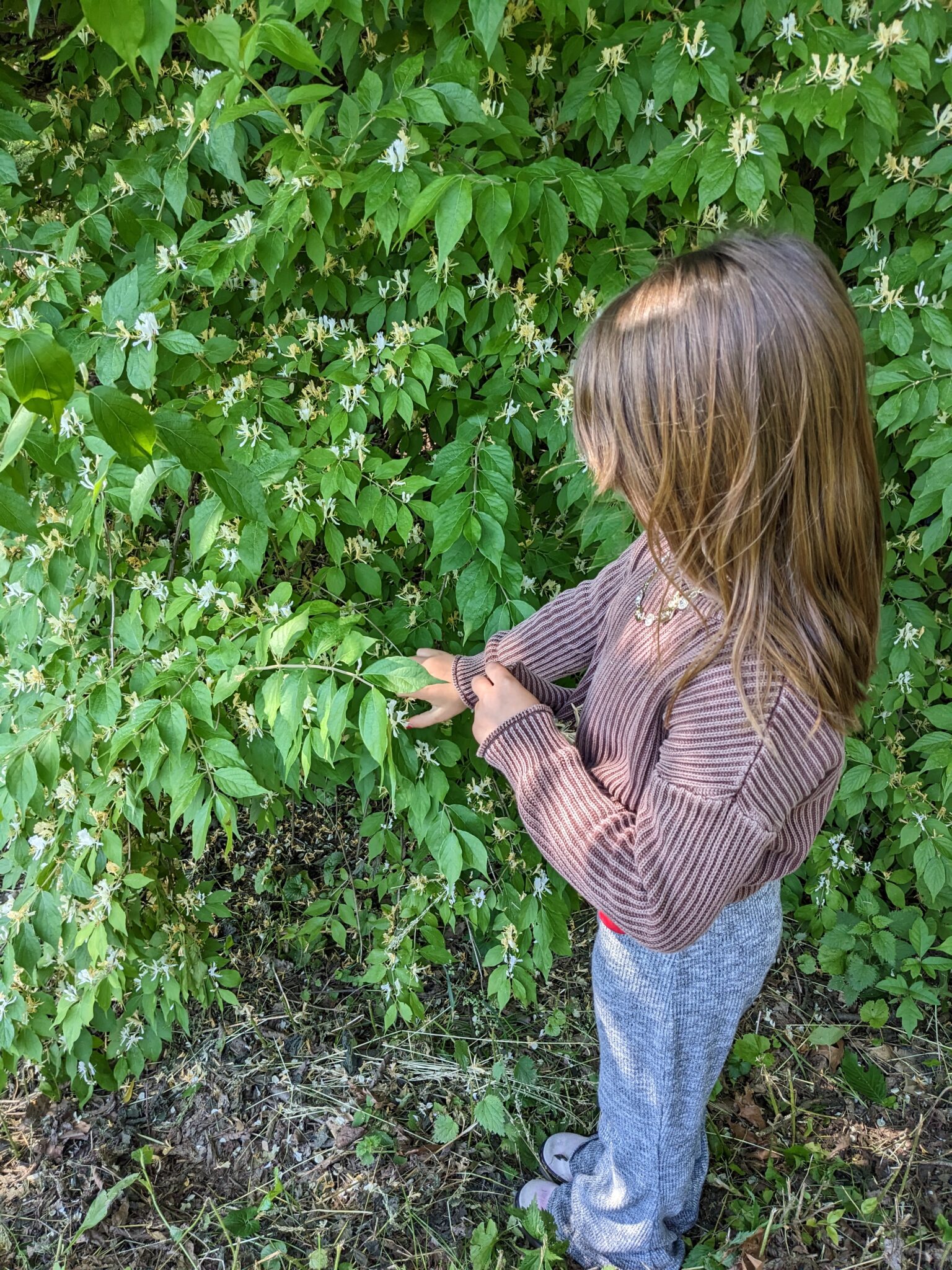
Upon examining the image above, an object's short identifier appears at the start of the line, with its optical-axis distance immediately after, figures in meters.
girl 1.06
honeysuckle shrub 1.38
